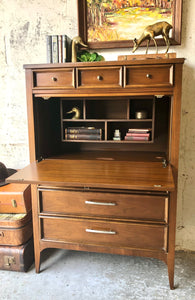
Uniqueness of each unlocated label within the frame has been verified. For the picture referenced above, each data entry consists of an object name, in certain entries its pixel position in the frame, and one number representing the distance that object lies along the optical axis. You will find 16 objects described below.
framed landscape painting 2.05
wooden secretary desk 1.62
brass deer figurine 1.81
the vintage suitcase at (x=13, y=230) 1.91
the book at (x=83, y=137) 2.13
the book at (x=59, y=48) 2.02
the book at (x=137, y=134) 2.06
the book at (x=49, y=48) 2.03
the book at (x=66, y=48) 2.01
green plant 2.17
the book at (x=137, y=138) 2.05
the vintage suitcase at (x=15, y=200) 1.94
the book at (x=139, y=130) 2.07
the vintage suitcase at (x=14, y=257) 1.92
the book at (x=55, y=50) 2.02
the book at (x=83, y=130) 2.13
